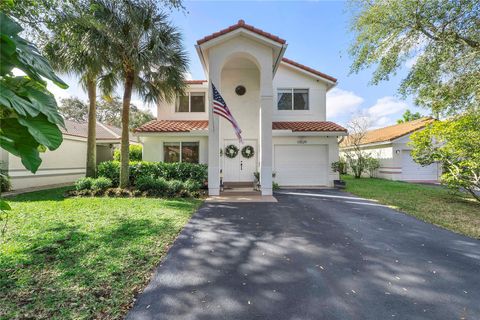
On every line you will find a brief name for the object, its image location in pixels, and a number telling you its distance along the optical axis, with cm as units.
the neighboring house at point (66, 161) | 1217
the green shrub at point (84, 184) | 1038
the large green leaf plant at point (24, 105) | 106
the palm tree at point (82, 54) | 697
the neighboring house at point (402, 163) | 1724
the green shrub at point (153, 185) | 1002
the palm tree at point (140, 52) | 873
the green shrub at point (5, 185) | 1069
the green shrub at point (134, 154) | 1644
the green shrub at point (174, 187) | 995
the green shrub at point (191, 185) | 1011
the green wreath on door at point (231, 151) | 1304
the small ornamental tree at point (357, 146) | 1902
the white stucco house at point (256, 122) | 1038
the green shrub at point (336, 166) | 1331
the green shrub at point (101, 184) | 1026
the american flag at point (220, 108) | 877
